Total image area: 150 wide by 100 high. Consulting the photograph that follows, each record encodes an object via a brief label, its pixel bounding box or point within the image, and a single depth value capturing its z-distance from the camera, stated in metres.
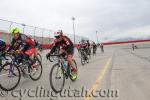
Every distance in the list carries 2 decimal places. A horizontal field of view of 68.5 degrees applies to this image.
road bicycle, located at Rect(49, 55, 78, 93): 3.21
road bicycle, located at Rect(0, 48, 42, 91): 3.30
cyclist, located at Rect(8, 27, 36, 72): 3.85
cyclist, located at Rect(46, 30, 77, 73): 3.74
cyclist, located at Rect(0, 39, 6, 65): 4.75
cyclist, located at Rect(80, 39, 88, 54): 7.89
